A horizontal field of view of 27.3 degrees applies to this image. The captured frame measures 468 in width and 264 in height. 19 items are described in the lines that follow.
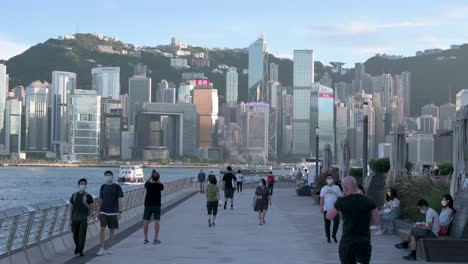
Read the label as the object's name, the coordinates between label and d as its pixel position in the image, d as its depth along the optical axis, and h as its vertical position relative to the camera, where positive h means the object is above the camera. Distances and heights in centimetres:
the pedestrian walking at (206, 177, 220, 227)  2456 -127
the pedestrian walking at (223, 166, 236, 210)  3044 -108
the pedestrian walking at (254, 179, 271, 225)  2544 -130
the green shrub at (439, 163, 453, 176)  2836 -51
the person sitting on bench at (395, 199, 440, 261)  1623 -133
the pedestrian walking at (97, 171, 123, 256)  1694 -97
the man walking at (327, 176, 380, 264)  1066 -78
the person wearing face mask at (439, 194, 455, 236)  1673 -110
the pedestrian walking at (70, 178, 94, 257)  1605 -106
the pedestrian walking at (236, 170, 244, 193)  5363 -171
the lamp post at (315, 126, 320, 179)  5380 -24
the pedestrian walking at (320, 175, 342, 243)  1961 -96
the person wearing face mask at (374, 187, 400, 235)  2169 -139
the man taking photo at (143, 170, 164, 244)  1903 -104
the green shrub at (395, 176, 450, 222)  2025 -90
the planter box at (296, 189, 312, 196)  4842 -210
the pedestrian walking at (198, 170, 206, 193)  5230 -162
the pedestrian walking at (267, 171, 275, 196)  4406 -142
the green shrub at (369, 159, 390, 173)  2934 -44
